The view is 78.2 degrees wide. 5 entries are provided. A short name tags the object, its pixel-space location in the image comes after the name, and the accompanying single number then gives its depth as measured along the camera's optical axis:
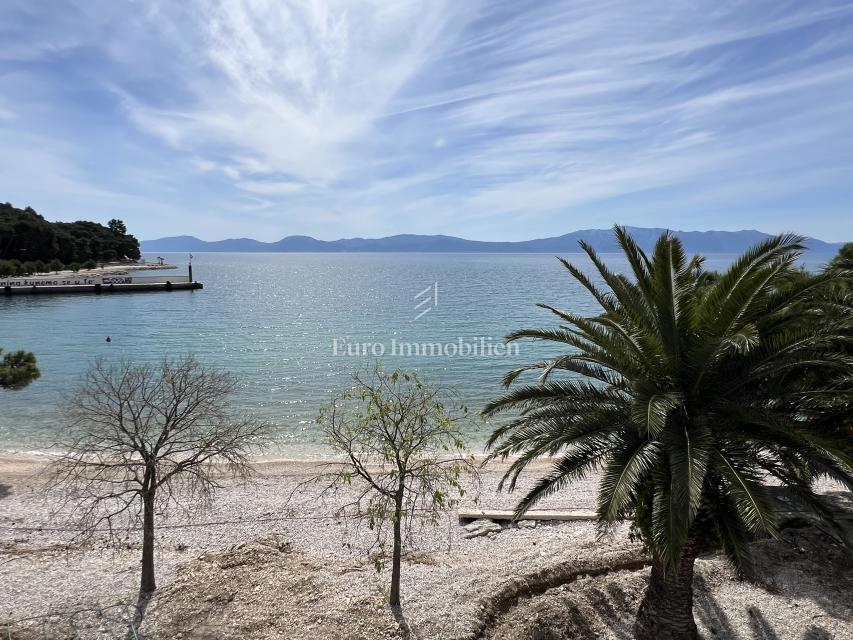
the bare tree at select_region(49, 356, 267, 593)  9.49
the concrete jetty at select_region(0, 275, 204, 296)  75.62
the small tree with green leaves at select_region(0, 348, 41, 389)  16.53
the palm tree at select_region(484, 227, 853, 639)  6.36
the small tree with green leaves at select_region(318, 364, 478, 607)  8.56
